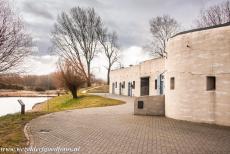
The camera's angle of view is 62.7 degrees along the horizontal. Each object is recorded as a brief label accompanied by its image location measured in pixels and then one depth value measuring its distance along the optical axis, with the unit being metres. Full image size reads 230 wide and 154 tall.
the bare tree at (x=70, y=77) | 23.53
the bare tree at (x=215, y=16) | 25.35
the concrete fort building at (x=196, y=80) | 8.80
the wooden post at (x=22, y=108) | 12.15
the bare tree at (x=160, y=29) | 31.27
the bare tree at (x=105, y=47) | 36.30
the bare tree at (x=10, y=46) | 8.45
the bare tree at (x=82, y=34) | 34.23
